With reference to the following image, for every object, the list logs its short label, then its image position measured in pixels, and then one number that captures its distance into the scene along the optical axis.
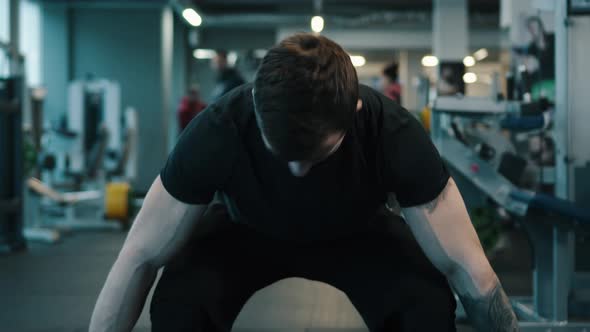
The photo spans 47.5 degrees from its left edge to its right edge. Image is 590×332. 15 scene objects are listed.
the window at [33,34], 9.59
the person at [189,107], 6.99
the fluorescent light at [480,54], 13.37
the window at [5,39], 4.66
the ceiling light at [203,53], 12.34
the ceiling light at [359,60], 13.29
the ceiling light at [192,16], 7.12
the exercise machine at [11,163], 4.37
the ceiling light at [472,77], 14.04
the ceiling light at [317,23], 7.25
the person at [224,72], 5.00
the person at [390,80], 5.52
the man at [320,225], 1.21
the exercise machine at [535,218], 2.34
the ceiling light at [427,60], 13.24
